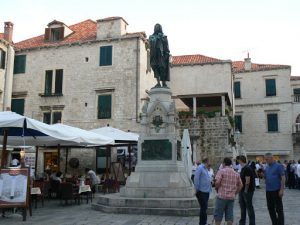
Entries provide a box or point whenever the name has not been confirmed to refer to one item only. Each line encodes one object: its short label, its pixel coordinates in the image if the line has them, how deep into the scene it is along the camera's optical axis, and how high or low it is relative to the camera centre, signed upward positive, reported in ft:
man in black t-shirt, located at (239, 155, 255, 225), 23.20 -1.96
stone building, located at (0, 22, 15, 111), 81.71 +19.94
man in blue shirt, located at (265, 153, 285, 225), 22.30 -1.58
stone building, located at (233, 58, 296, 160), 114.11 +16.64
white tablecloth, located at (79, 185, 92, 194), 37.16 -2.95
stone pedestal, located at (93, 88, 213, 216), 30.01 -1.35
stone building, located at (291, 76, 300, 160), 111.65 +14.86
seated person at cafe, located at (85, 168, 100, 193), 46.63 -2.38
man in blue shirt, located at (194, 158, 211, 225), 23.62 -1.63
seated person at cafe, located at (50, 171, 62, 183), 41.89 -1.96
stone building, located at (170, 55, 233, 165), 73.92 +13.66
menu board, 26.89 -2.09
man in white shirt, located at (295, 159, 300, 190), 59.79 -1.54
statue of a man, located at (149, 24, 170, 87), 38.11 +10.96
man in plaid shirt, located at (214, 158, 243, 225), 21.09 -1.78
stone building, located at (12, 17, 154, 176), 77.92 +17.79
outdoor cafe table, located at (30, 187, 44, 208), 32.80 -2.87
